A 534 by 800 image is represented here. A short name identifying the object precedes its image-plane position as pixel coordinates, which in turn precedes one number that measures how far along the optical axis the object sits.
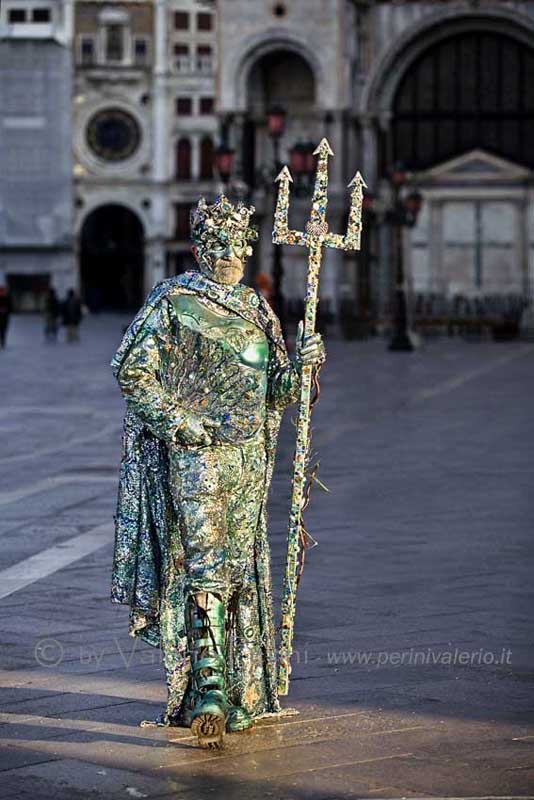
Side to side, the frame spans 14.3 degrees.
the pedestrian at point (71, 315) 48.66
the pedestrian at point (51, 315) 49.53
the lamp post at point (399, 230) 42.44
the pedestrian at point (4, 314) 43.96
